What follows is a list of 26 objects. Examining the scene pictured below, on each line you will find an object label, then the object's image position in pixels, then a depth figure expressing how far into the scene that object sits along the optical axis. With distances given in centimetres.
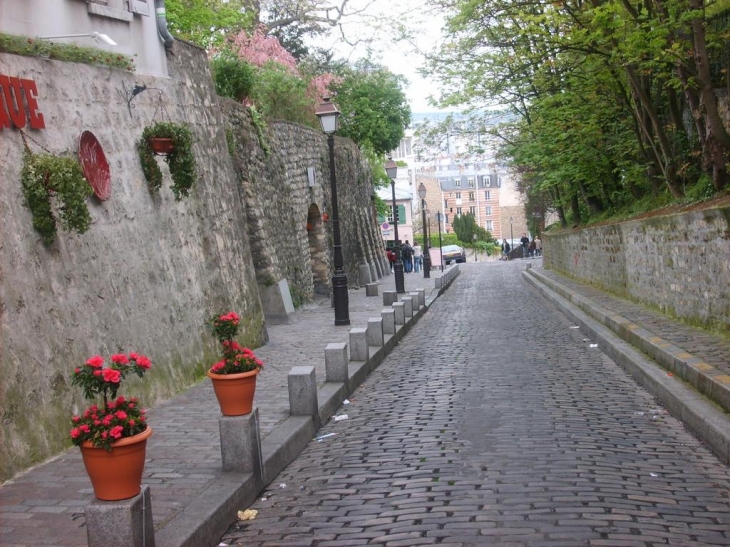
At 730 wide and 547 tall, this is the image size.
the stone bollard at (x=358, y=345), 1064
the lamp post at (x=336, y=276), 1552
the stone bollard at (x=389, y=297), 1963
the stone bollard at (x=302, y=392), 732
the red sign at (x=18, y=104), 656
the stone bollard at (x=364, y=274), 3027
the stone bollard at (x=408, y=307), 1615
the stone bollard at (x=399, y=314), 1507
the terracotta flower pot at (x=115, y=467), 371
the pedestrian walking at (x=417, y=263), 4843
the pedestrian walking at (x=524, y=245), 6190
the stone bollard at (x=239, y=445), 552
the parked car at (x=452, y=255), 5869
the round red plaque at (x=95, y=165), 792
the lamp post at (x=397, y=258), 2352
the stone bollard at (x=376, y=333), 1227
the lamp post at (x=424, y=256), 3406
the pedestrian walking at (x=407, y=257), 4388
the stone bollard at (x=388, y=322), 1360
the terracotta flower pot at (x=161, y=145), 957
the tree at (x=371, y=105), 3653
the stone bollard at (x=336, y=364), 905
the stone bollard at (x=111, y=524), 371
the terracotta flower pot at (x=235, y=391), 589
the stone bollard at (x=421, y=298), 1909
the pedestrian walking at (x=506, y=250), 6857
